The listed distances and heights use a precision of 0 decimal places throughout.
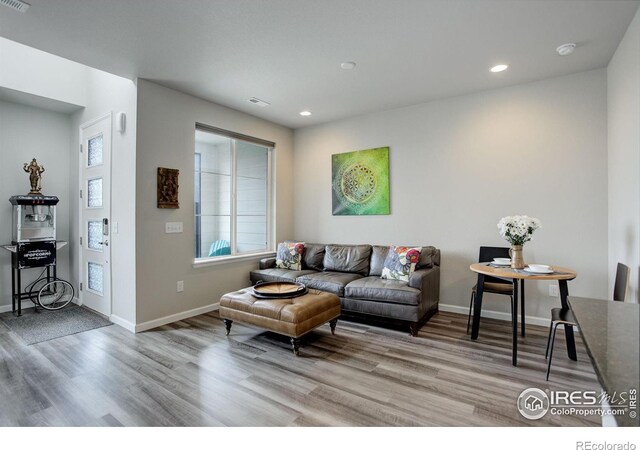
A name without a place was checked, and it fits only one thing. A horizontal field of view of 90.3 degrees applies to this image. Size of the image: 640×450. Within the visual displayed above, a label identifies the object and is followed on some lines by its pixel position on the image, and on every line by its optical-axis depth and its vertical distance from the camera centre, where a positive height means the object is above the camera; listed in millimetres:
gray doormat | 3225 -1123
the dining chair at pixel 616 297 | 2256 -535
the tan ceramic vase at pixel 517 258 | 2785 -309
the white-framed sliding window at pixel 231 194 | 4184 +416
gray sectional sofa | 3285 -685
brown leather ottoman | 2785 -830
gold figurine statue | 4031 +621
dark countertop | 688 -328
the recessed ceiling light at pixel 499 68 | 3113 +1542
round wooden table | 2490 -425
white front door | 3744 +112
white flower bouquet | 2766 -45
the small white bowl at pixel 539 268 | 2592 -373
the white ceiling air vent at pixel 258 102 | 4031 +1566
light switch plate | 3637 -51
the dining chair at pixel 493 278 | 3230 -620
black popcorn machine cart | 3840 -318
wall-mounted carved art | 3537 +392
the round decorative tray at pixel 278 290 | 3072 -681
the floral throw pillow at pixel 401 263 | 3634 -470
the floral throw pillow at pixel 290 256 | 4539 -479
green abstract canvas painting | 4457 +594
